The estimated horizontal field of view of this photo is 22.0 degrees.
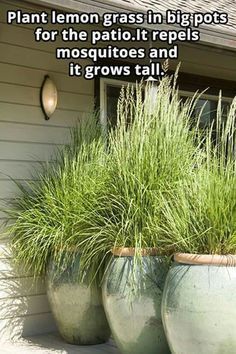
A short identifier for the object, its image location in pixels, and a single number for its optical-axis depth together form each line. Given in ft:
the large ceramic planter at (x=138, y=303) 12.92
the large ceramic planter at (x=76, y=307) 15.07
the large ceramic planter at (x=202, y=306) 11.33
